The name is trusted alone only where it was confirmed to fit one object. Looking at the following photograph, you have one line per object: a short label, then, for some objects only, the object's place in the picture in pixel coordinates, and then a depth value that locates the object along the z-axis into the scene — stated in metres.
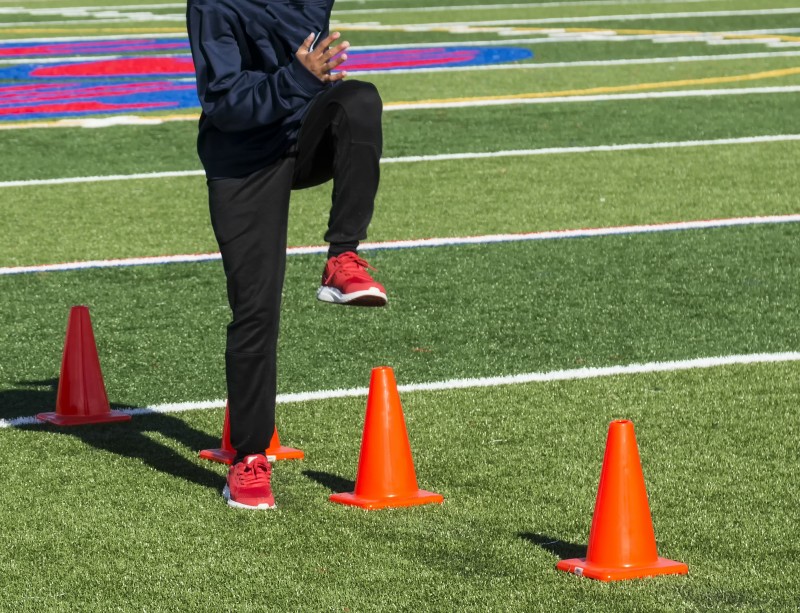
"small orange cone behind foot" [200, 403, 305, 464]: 10.94
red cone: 12.10
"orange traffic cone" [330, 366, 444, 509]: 9.82
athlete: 9.33
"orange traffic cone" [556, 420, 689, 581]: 8.44
